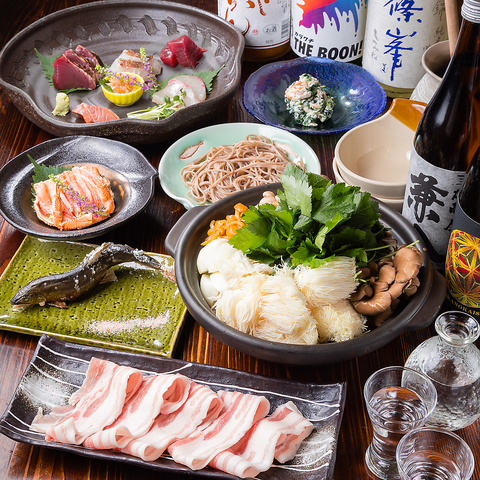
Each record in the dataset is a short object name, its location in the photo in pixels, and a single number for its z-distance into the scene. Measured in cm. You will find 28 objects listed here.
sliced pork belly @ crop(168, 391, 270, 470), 81
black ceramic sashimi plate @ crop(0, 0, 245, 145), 109
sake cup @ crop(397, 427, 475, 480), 77
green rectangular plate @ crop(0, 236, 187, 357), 92
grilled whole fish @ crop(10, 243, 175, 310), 94
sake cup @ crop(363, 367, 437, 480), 82
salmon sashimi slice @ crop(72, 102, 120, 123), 113
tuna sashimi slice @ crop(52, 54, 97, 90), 118
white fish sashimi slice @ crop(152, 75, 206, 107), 117
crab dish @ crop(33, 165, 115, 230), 101
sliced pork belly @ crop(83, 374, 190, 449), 82
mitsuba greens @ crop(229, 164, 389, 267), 86
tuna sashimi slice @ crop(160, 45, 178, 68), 123
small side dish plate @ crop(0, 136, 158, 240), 99
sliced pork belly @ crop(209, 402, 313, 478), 81
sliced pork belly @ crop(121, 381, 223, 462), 82
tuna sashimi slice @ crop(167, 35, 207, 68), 122
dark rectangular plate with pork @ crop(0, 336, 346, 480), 82
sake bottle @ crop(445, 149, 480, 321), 85
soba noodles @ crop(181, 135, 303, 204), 106
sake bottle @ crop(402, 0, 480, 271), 88
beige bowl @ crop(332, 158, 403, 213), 98
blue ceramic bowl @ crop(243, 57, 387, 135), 112
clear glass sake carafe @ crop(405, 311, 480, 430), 82
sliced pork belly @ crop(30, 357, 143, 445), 83
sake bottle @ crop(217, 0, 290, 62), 120
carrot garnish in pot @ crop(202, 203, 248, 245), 91
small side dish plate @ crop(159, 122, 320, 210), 105
